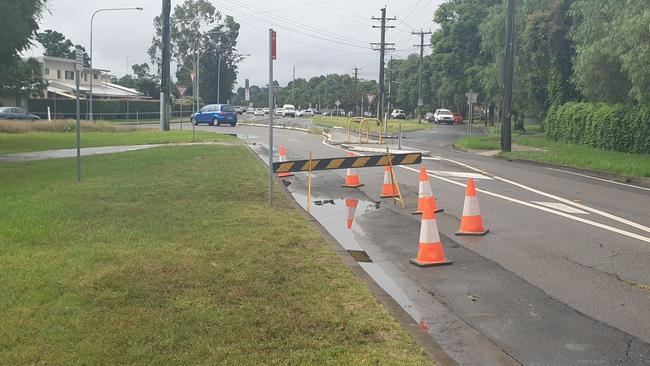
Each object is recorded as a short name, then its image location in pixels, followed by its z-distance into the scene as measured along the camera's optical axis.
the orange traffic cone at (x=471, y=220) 9.39
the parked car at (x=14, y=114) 45.56
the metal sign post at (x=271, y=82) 10.48
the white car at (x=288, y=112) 89.75
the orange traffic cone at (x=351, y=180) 15.09
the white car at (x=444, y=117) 74.69
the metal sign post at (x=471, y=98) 33.28
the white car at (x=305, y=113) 100.38
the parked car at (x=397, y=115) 97.25
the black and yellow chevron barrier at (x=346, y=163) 10.90
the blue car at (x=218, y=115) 49.72
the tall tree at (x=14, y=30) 19.48
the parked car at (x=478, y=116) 95.34
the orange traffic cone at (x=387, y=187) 13.30
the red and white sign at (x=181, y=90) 35.63
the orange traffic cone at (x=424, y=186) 8.85
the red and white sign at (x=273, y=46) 10.53
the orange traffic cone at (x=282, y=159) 16.05
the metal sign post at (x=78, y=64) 12.41
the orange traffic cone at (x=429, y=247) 7.66
